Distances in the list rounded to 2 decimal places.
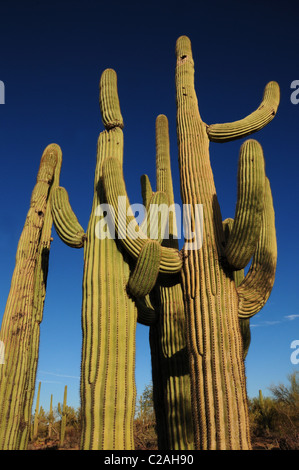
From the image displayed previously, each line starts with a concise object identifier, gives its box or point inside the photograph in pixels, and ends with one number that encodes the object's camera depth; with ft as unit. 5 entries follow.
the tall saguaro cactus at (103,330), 15.16
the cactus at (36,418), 43.41
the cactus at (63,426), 39.66
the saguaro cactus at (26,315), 21.77
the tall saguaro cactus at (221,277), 15.58
